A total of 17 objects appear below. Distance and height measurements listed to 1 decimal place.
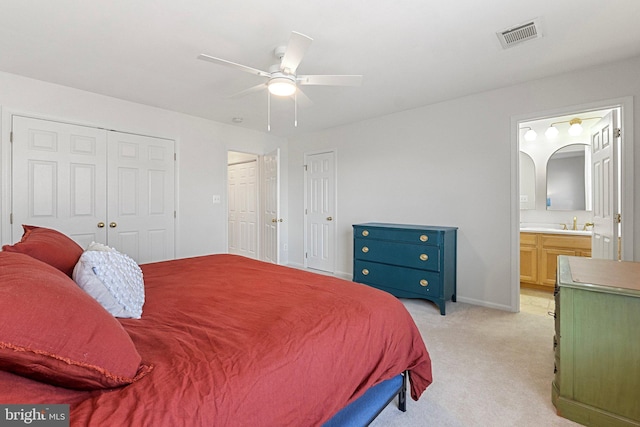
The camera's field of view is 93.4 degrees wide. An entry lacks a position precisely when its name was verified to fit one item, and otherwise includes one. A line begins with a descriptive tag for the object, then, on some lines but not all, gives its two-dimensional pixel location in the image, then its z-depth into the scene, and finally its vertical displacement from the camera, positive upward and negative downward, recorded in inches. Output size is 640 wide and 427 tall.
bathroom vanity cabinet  147.7 -19.6
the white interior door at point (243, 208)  222.1 +5.0
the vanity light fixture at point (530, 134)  173.8 +45.9
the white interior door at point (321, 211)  189.5 +2.4
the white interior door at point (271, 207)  171.3 +4.9
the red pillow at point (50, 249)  51.9 -6.0
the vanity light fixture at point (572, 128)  157.5 +46.4
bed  28.3 -17.5
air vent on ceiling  82.3 +51.3
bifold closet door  117.7 +13.3
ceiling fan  75.7 +39.2
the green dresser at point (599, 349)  57.9 -27.2
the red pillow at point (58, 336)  26.4 -11.6
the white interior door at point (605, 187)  108.4 +10.1
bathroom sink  148.2 -8.9
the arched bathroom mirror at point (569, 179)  163.2 +19.3
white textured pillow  47.8 -11.1
